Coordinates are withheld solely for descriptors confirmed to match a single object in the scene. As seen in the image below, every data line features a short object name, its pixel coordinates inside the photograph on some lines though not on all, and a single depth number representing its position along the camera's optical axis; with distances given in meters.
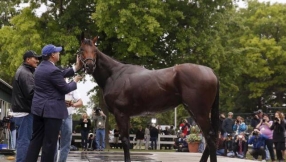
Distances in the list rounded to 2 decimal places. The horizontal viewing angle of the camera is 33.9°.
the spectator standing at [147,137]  30.89
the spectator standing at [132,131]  35.72
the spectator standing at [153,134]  31.17
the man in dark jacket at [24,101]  8.62
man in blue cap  7.33
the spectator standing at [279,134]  17.64
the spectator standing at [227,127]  20.95
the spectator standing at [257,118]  21.03
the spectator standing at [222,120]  20.99
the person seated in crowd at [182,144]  24.16
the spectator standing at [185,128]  27.16
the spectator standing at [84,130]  24.27
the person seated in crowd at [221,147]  20.42
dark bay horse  9.16
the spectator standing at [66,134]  9.36
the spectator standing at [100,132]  22.25
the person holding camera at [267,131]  18.12
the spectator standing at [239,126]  20.75
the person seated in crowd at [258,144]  18.66
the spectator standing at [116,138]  30.55
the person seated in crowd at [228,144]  20.33
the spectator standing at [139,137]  31.23
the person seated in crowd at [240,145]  19.98
